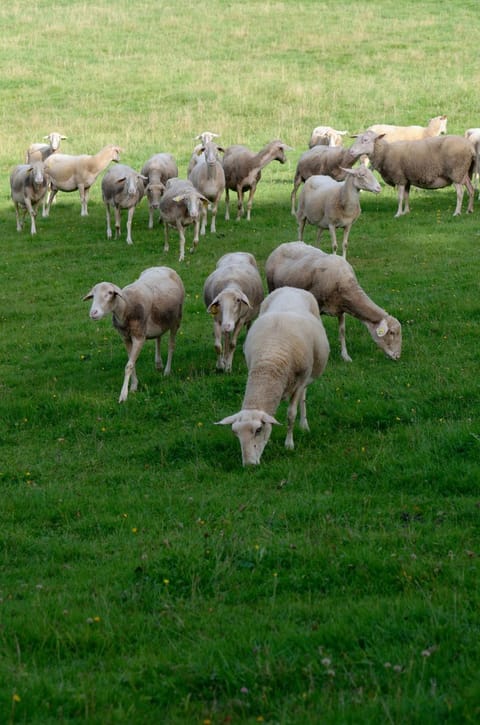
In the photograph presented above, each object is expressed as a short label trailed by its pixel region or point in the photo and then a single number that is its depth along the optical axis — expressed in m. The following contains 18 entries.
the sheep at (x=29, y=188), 22.45
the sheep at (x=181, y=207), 18.48
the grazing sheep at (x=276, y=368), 9.00
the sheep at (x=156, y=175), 21.77
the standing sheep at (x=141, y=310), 11.42
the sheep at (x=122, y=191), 20.84
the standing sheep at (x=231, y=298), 11.77
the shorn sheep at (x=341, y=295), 12.04
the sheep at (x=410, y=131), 25.89
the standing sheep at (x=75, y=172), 24.61
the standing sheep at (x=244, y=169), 22.44
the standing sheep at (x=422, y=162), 21.41
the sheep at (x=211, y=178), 20.92
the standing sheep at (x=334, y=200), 16.62
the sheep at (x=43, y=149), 26.75
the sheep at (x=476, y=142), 22.31
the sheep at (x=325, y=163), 22.08
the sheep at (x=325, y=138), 26.47
